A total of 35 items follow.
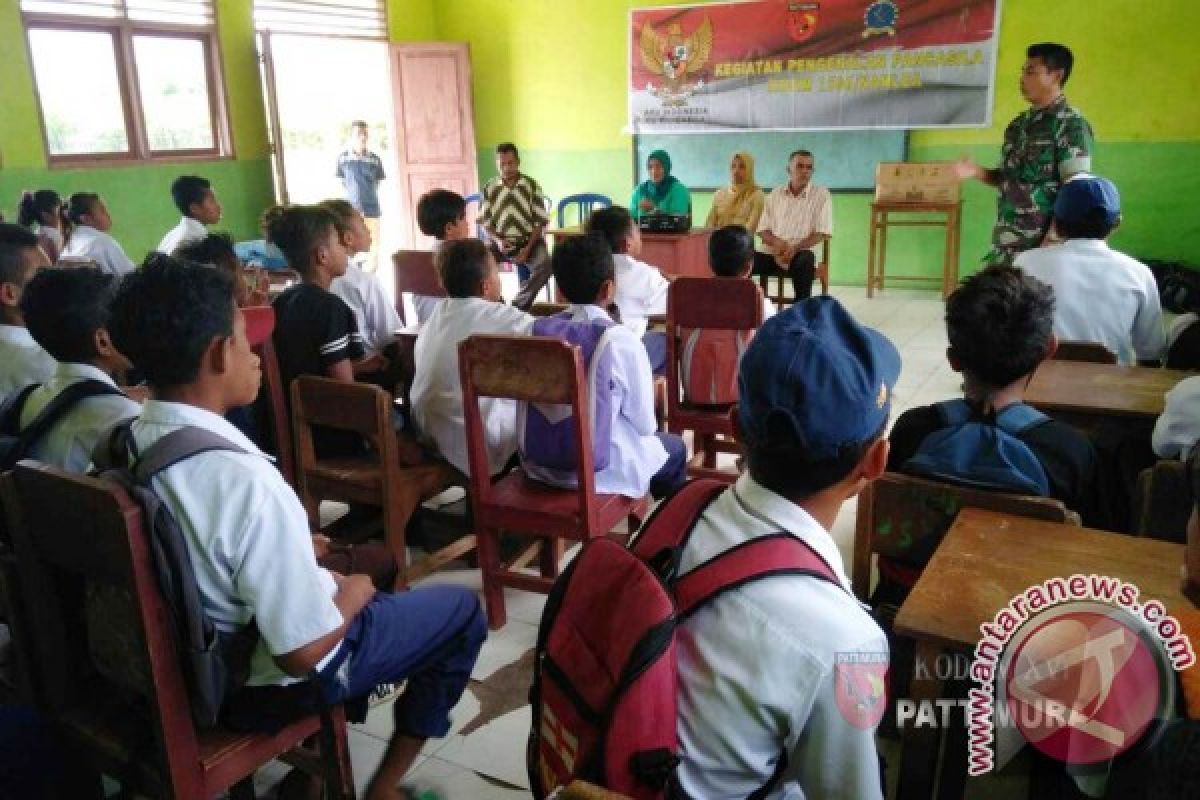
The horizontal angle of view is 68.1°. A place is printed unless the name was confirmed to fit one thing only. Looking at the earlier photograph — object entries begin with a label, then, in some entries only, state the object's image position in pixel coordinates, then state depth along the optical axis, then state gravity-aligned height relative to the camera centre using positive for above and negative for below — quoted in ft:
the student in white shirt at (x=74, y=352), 5.53 -1.09
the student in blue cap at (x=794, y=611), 2.73 -1.35
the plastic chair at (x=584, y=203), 22.88 -0.91
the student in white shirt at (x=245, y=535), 4.05 -1.59
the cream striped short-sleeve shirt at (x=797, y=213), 18.57 -1.03
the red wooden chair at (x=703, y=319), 9.24 -1.59
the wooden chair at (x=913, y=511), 4.69 -1.86
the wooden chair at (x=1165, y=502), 4.75 -1.83
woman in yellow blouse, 18.83 -0.74
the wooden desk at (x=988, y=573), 3.81 -1.87
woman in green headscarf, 18.78 -0.59
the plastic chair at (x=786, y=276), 18.60 -2.38
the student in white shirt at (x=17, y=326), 7.18 -1.15
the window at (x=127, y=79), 19.10 +2.24
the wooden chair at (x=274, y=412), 8.17 -2.18
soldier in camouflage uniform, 11.42 +0.03
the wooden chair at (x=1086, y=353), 8.15 -1.77
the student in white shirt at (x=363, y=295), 10.06 -1.33
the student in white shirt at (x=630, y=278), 12.22 -1.48
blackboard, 22.49 +0.26
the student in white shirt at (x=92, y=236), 14.55 -0.89
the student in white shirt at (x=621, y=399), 7.49 -1.91
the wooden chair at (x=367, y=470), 7.14 -2.57
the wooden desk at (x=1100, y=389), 6.64 -1.81
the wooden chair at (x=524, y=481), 6.76 -2.51
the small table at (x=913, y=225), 20.84 -1.58
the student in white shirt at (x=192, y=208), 14.80 -0.48
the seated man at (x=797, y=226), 18.17 -1.30
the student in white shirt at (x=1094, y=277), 8.50 -1.13
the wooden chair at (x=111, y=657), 3.94 -2.28
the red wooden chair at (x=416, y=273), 12.59 -1.40
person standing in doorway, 25.48 +0.04
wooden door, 25.31 +1.44
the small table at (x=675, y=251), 16.79 -1.57
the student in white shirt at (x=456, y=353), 8.15 -1.63
